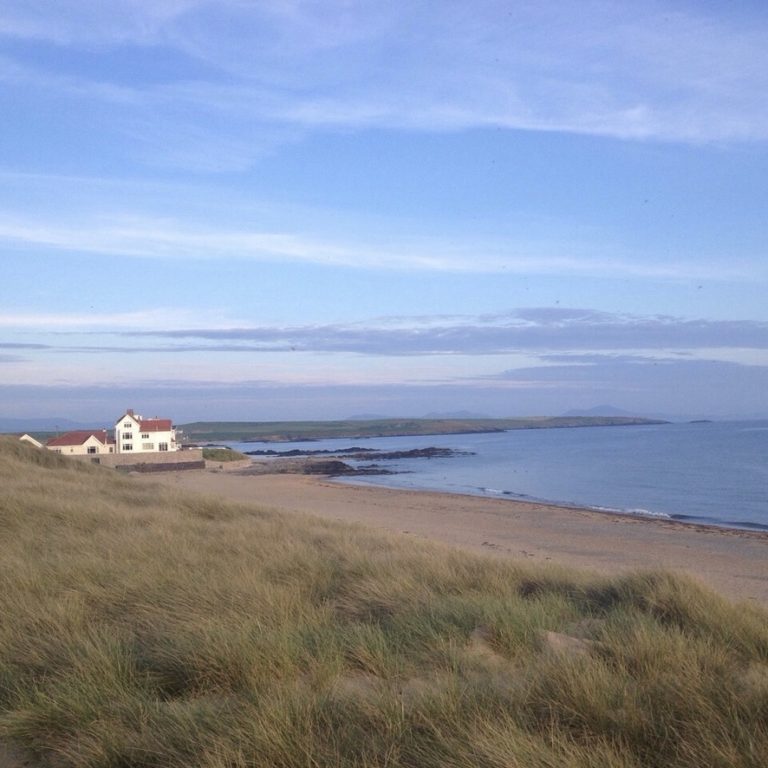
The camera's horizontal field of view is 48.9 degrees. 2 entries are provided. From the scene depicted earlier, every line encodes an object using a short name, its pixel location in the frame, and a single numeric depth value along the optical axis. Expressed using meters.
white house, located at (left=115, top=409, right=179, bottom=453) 63.53
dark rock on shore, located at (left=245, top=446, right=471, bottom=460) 83.40
